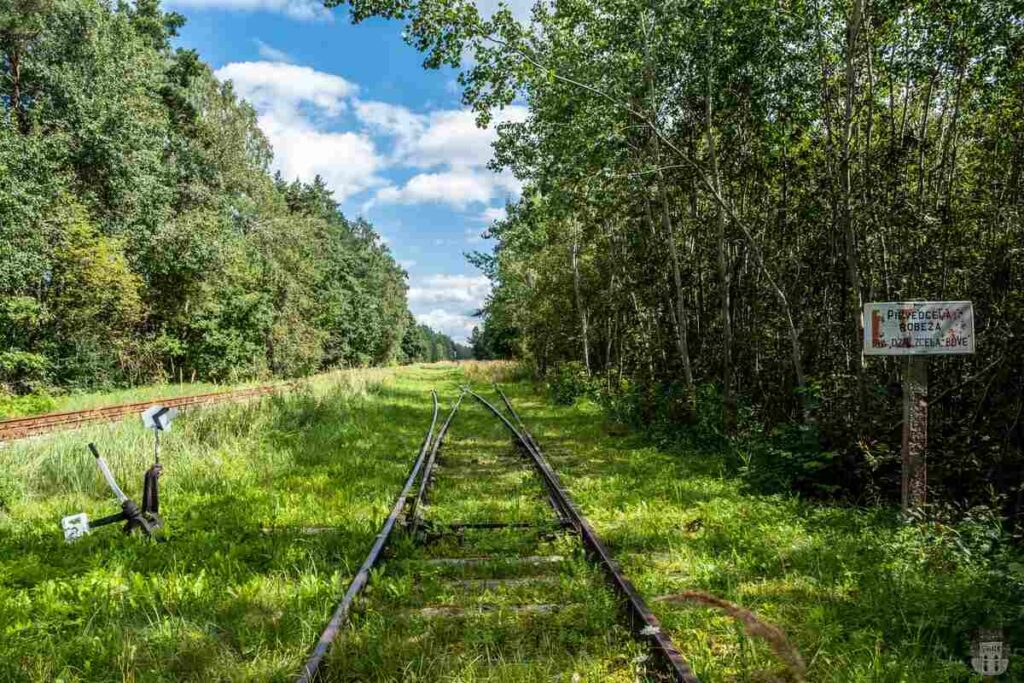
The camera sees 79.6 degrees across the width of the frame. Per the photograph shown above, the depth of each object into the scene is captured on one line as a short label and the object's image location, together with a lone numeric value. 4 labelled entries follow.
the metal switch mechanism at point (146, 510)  5.09
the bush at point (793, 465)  7.18
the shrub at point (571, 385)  19.69
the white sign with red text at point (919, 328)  4.96
